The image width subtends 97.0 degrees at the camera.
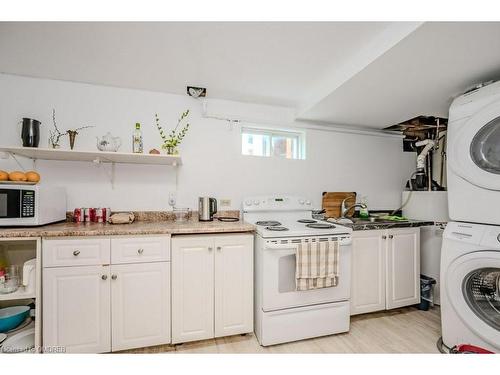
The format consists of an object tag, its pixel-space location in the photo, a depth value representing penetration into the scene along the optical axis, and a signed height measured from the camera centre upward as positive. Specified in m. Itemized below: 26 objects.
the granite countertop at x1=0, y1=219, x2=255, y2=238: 1.49 -0.31
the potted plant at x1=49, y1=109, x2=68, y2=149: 2.05 +0.49
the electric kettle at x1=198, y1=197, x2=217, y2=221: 2.12 -0.20
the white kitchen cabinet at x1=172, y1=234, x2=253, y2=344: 1.71 -0.78
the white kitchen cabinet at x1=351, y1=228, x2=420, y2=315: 2.13 -0.80
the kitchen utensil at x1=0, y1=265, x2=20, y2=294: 1.54 -0.67
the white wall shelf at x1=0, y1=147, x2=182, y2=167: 1.75 +0.27
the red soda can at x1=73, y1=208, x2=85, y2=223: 1.96 -0.25
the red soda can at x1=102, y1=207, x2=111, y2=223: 2.02 -0.25
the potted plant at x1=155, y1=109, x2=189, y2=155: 2.21 +0.57
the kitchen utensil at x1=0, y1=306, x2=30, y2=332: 1.62 -1.00
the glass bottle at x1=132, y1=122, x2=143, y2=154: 2.02 +0.43
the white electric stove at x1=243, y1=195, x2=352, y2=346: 1.75 -0.87
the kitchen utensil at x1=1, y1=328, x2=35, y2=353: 1.49 -1.08
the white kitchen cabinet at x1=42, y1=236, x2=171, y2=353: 1.51 -0.79
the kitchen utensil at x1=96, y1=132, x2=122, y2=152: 1.90 +0.38
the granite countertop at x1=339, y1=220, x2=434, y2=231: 2.14 -0.36
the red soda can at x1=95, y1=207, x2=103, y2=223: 2.00 -0.26
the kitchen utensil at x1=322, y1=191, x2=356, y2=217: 2.74 -0.17
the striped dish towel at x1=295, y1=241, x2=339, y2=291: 1.74 -0.61
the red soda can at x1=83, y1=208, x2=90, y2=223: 1.99 -0.25
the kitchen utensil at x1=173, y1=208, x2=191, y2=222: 2.18 -0.26
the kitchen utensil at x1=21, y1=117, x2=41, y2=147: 1.79 +0.44
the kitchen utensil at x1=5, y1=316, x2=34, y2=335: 1.64 -1.08
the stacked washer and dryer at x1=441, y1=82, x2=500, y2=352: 1.46 -0.29
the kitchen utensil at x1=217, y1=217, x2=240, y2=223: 2.14 -0.32
